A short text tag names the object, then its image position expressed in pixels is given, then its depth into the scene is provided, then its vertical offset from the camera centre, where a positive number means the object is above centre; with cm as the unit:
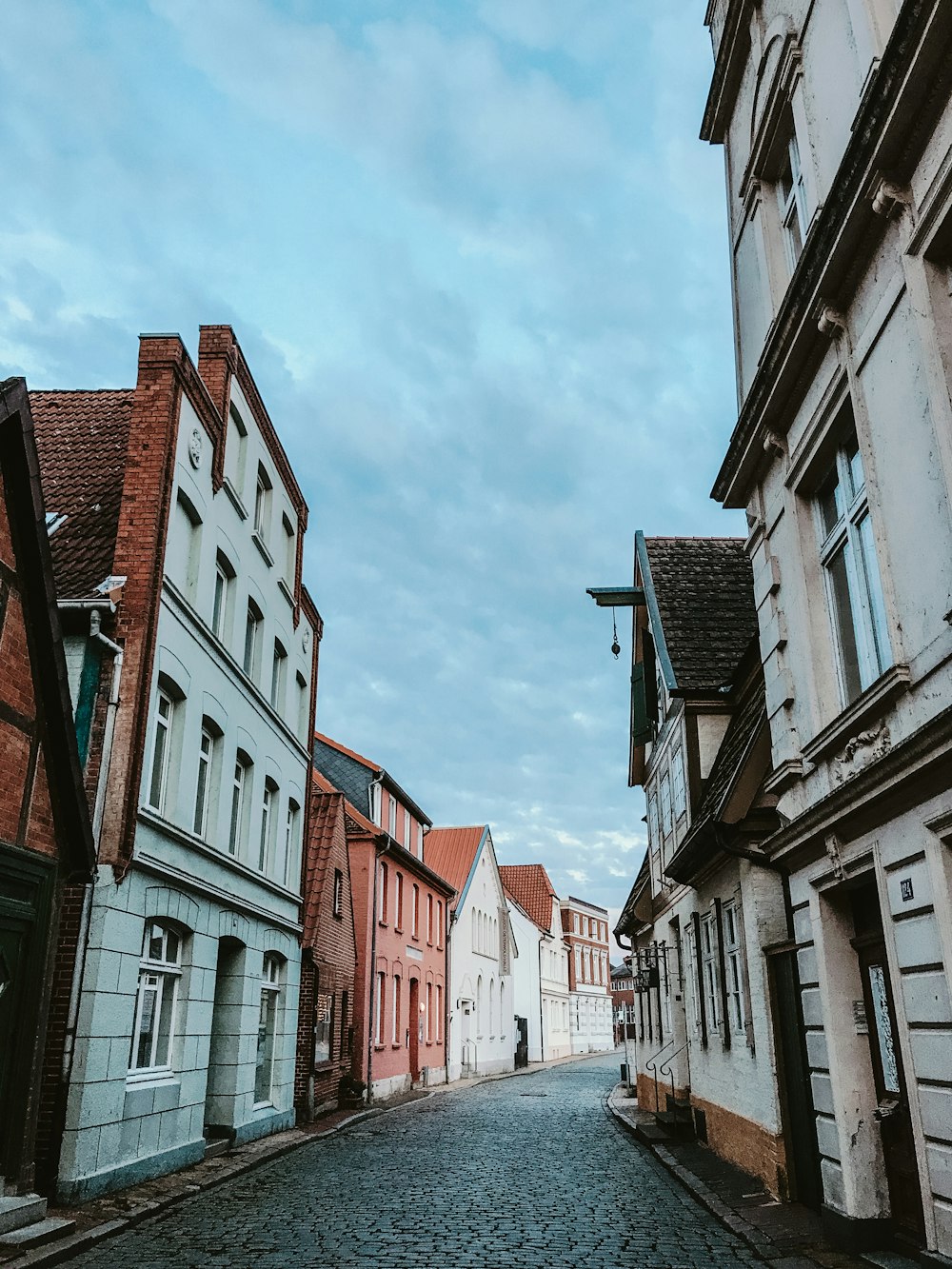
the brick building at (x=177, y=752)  1140 +344
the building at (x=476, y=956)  3828 +283
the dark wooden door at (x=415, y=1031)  3127 +9
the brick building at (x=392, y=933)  2645 +263
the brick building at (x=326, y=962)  1988 +140
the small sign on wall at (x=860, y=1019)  797 +9
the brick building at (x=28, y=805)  880 +190
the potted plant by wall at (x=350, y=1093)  2322 -119
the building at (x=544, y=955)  5394 +398
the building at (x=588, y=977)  6594 +341
